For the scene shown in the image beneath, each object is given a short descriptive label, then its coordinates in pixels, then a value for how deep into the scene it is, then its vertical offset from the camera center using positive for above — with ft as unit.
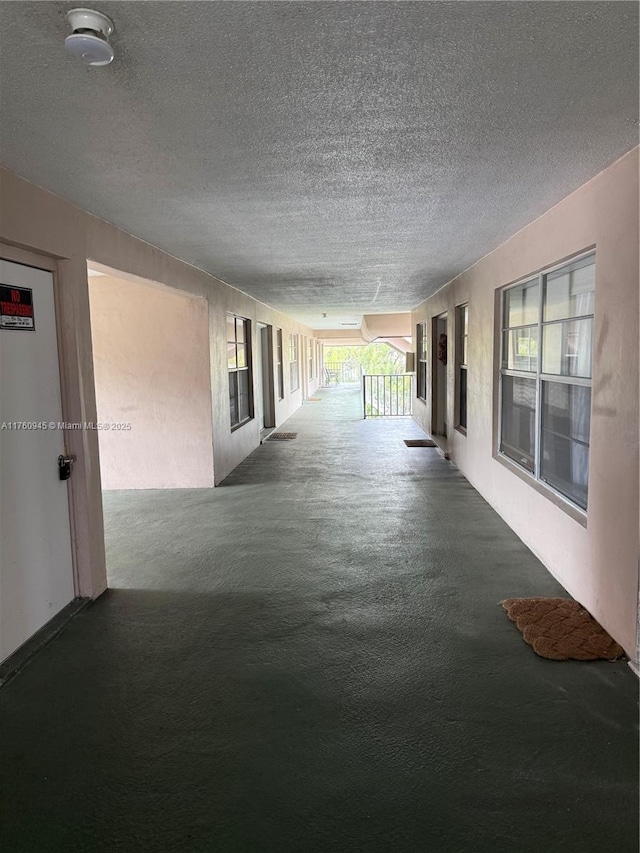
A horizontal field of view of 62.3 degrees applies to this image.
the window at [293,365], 45.32 +0.40
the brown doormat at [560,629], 8.61 -4.62
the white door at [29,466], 8.73 -1.59
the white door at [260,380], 29.78 -0.57
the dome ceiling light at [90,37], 4.65 +3.08
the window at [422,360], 33.86 +0.40
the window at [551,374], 10.56 -0.25
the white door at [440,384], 28.02 -0.97
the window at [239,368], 24.32 +0.13
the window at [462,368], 22.81 -0.13
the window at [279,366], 37.65 +0.27
